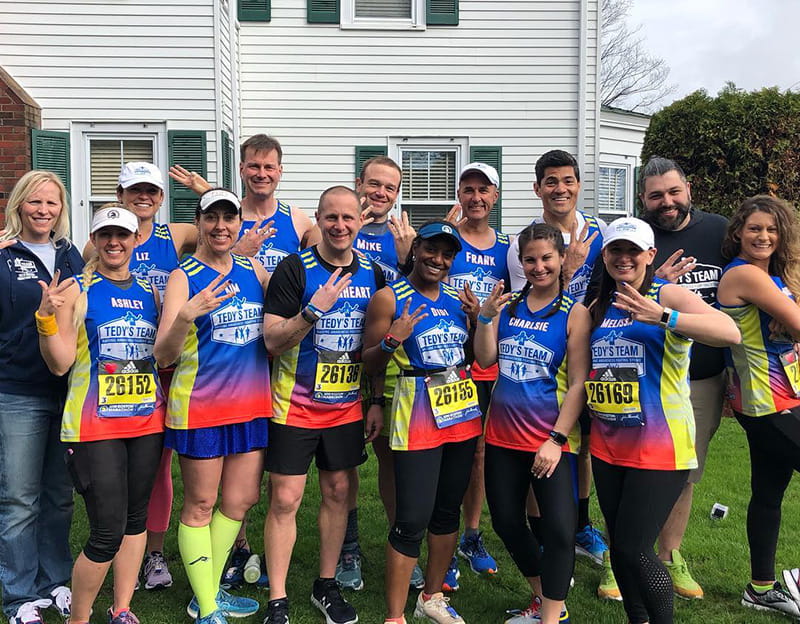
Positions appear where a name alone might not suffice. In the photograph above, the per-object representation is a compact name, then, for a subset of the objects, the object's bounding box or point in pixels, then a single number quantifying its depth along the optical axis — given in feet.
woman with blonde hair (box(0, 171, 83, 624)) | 11.61
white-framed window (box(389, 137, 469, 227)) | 32.83
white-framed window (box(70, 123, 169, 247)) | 29.68
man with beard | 12.73
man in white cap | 13.12
